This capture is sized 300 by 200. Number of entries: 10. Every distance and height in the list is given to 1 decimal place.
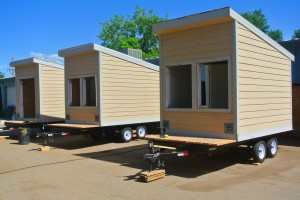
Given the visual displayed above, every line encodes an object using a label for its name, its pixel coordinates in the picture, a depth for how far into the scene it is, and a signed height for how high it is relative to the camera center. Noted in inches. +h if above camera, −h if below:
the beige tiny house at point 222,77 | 255.3 +24.2
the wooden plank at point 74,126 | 393.0 -31.2
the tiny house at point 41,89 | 504.4 +24.9
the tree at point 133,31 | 1800.0 +456.9
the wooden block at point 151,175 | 232.5 -58.8
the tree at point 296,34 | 2010.1 +457.1
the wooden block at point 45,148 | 391.9 -60.4
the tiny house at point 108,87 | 405.1 +22.7
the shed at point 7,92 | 936.2 +35.3
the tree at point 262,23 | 1980.8 +527.8
